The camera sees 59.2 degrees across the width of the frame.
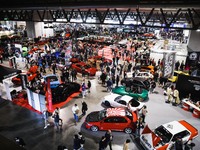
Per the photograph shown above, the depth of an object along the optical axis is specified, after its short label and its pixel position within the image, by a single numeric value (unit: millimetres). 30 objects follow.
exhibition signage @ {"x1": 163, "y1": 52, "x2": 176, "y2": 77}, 15641
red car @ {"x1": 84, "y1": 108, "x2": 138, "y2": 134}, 9500
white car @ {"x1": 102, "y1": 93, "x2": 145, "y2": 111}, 11328
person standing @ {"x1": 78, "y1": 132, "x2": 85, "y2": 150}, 7994
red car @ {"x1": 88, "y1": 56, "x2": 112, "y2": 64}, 20856
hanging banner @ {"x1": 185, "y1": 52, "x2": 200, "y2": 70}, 19083
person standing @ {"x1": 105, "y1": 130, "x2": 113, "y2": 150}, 8070
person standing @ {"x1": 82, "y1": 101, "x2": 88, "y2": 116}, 10862
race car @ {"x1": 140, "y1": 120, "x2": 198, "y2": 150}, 7910
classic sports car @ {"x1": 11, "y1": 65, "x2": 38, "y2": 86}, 14423
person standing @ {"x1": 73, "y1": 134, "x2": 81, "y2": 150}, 7770
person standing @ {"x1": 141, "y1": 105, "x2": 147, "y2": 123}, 9953
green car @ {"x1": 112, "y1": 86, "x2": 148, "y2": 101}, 13059
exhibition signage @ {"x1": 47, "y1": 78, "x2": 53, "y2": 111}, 10406
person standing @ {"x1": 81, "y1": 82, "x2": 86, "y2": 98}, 13245
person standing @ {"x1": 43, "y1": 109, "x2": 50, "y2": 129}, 10109
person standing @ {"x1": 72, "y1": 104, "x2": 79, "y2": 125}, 10238
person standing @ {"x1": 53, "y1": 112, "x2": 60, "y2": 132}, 9656
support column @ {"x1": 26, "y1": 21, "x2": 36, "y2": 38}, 33781
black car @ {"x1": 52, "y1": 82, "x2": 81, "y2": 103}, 12828
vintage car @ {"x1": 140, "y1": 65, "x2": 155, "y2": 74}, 18389
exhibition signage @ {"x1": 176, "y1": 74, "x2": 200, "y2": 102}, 12508
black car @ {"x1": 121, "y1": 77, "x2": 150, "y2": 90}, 14625
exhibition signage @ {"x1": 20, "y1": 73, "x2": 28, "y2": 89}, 14175
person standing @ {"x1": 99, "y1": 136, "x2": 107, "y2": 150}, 7830
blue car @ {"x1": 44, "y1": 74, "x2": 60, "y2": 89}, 14442
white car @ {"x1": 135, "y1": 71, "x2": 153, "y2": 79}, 16328
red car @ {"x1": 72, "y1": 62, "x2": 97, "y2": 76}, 17953
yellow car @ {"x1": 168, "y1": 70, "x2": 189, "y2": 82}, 15708
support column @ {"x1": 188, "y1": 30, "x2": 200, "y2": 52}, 20534
